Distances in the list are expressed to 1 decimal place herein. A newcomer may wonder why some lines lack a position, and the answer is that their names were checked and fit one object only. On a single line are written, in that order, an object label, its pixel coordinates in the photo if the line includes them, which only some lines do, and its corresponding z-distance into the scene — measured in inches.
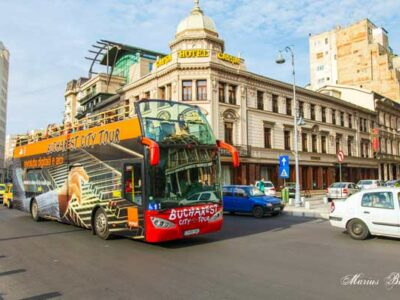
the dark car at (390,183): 1381.2
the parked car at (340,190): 1112.2
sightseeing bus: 350.0
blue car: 719.1
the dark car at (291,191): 1212.2
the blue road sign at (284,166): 916.6
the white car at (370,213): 399.9
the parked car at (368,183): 1329.0
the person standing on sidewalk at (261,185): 1035.7
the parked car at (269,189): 1087.7
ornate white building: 1244.5
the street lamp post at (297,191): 908.6
